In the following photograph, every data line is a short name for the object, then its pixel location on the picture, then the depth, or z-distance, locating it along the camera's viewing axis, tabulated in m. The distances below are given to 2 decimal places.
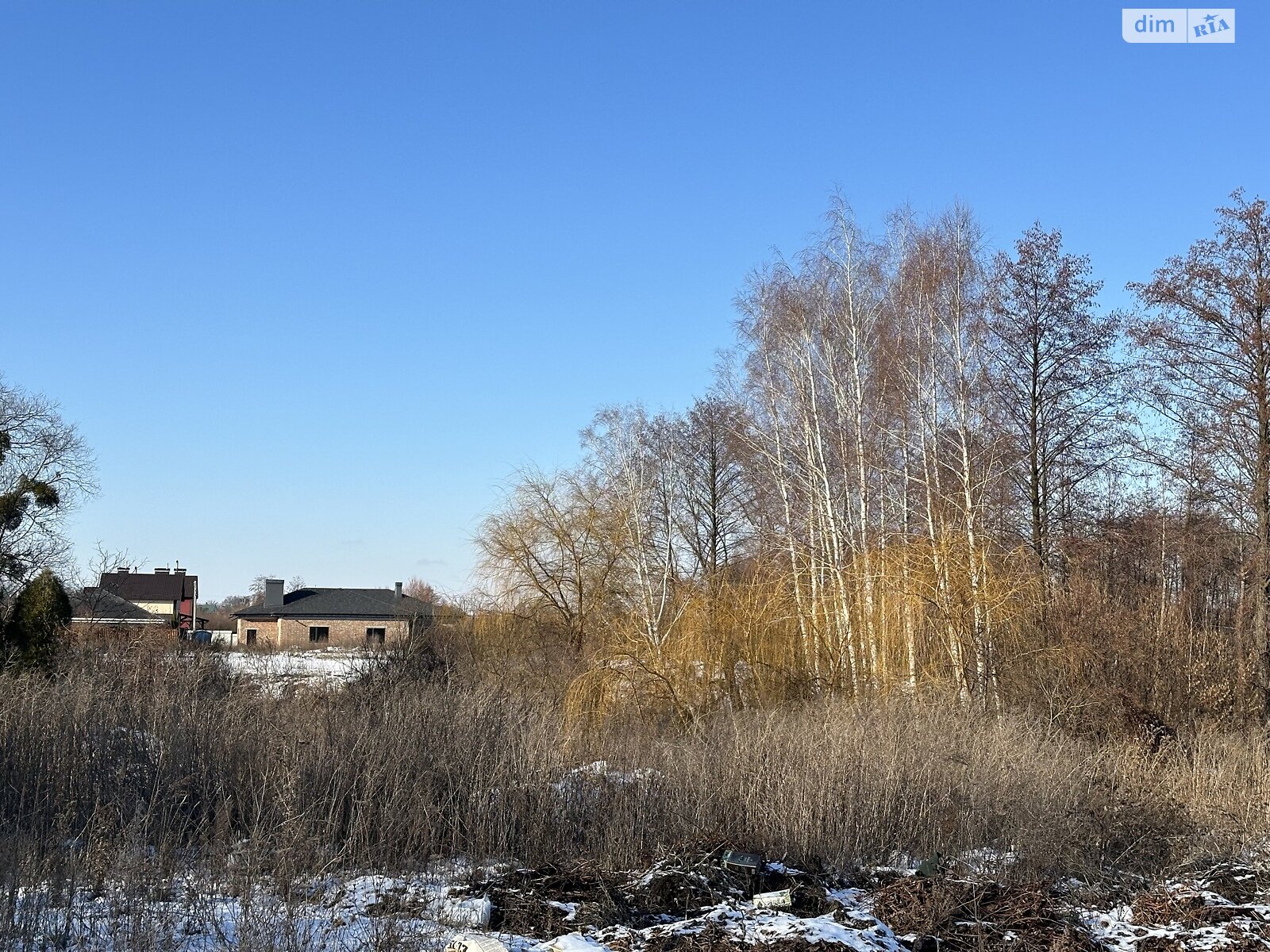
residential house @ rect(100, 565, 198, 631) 71.75
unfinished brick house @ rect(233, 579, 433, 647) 64.62
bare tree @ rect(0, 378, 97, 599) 26.39
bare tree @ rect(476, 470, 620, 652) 27.02
